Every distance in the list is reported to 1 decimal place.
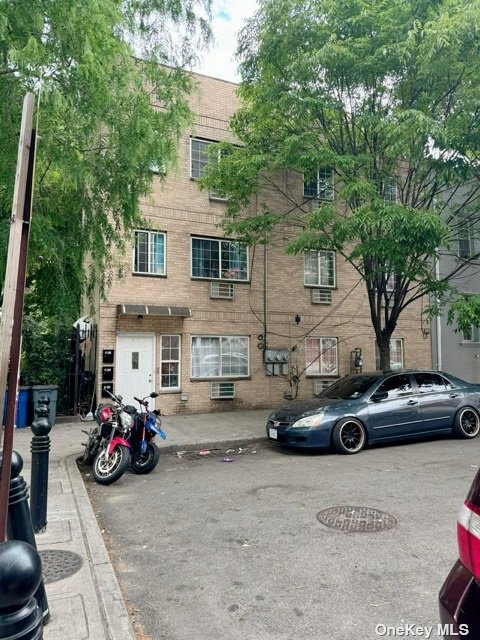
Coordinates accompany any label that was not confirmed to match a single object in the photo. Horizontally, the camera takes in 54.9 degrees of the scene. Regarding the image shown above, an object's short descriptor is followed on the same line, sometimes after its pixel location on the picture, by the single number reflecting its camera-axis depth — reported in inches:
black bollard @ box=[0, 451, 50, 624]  124.9
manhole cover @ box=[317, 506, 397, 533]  187.5
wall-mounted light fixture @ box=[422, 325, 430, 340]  675.4
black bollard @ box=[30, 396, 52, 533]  183.0
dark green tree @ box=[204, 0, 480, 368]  362.9
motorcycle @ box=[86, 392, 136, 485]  259.6
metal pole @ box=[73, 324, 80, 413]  492.4
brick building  507.5
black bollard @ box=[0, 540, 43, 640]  61.1
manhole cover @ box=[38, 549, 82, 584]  144.6
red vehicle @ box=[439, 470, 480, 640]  69.5
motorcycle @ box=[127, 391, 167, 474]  285.7
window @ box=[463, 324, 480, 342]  722.2
